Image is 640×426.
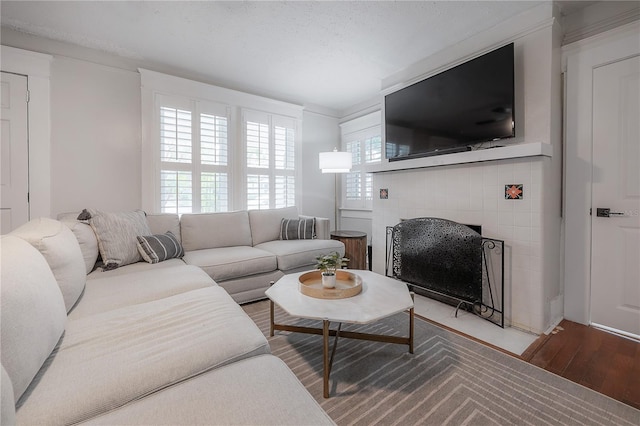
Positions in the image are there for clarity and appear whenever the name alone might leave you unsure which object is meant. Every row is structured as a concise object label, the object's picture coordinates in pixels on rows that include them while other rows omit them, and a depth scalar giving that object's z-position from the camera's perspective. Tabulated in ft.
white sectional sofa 2.36
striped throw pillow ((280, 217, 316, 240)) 10.96
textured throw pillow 6.99
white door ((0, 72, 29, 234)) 7.70
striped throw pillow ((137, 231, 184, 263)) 7.55
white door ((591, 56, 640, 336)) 6.35
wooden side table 11.25
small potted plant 5.86
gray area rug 4.10
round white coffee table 4.65
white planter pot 5.85
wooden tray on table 5.48
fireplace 7.33
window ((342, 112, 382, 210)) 13.07
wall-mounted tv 7.07
